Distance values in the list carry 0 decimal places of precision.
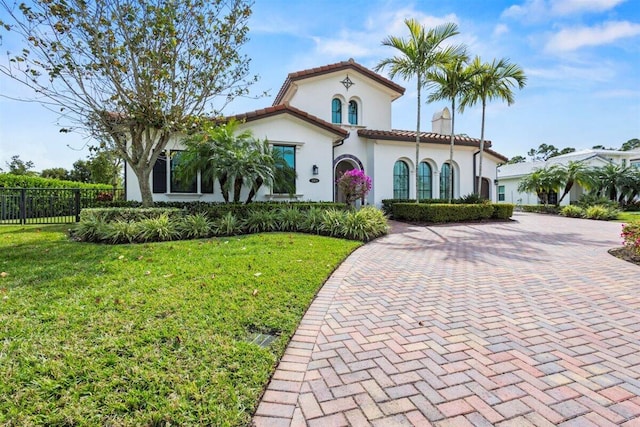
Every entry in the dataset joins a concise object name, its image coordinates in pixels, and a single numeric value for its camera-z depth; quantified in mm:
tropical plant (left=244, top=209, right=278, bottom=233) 10312
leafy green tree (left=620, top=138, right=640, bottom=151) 62831
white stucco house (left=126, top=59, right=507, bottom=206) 13812
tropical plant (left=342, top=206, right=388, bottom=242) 9625
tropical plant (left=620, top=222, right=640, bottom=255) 7074
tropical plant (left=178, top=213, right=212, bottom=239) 9195
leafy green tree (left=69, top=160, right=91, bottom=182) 38219
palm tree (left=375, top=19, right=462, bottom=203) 14220
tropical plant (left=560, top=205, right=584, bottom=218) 18783
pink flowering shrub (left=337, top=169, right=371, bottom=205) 13914
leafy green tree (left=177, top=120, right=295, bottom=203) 11320
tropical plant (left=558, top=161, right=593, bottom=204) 21578
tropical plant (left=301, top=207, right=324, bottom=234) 10240
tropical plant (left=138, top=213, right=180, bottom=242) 8516
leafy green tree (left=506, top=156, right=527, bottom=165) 75038
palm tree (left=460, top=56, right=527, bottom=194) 16391
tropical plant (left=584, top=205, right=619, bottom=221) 17336
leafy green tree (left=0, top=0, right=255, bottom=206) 8867
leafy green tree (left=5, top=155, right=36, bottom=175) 39250
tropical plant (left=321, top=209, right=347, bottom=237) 9867
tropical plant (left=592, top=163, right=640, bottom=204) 24938
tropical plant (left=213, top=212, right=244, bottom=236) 9734
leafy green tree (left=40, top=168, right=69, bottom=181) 37312
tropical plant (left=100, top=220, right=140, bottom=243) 8195
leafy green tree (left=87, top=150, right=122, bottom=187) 24891
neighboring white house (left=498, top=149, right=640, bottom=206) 29375
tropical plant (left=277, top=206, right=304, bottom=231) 10500
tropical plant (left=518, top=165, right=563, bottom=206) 22109
